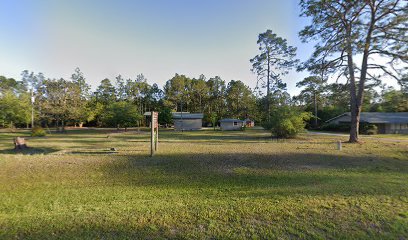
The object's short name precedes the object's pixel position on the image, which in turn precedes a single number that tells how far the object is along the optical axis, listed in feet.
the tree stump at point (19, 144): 43.48
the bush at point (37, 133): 78.54
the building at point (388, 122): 93.20
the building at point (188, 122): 126.62
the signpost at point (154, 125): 34.81
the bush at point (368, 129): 89.28
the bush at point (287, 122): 64.39
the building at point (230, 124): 127.44
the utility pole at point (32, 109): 108.27
